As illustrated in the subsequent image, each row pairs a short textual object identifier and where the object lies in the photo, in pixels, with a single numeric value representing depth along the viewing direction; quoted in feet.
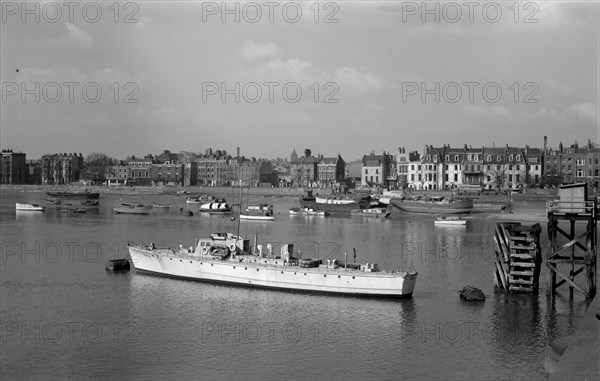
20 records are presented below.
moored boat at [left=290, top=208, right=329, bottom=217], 398.62
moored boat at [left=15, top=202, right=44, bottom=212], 409.90
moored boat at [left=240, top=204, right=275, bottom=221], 355.36
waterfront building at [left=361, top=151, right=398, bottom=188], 644.07
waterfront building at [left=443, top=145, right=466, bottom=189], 526.98
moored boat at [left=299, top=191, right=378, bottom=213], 427.74
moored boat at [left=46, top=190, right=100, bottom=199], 528.50
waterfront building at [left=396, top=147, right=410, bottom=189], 558.15
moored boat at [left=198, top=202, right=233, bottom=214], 416.87
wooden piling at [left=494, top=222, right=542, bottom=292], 135.64
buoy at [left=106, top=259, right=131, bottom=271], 171.83
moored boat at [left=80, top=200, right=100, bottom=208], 458.29
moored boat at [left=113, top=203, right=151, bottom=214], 402.52
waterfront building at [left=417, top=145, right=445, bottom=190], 532.73
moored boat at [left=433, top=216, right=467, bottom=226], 323.98
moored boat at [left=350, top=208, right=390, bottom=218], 380.64
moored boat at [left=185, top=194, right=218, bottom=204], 507.30
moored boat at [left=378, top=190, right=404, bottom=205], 464.24
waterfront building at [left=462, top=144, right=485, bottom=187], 519.60
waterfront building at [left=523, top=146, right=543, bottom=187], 513.45
